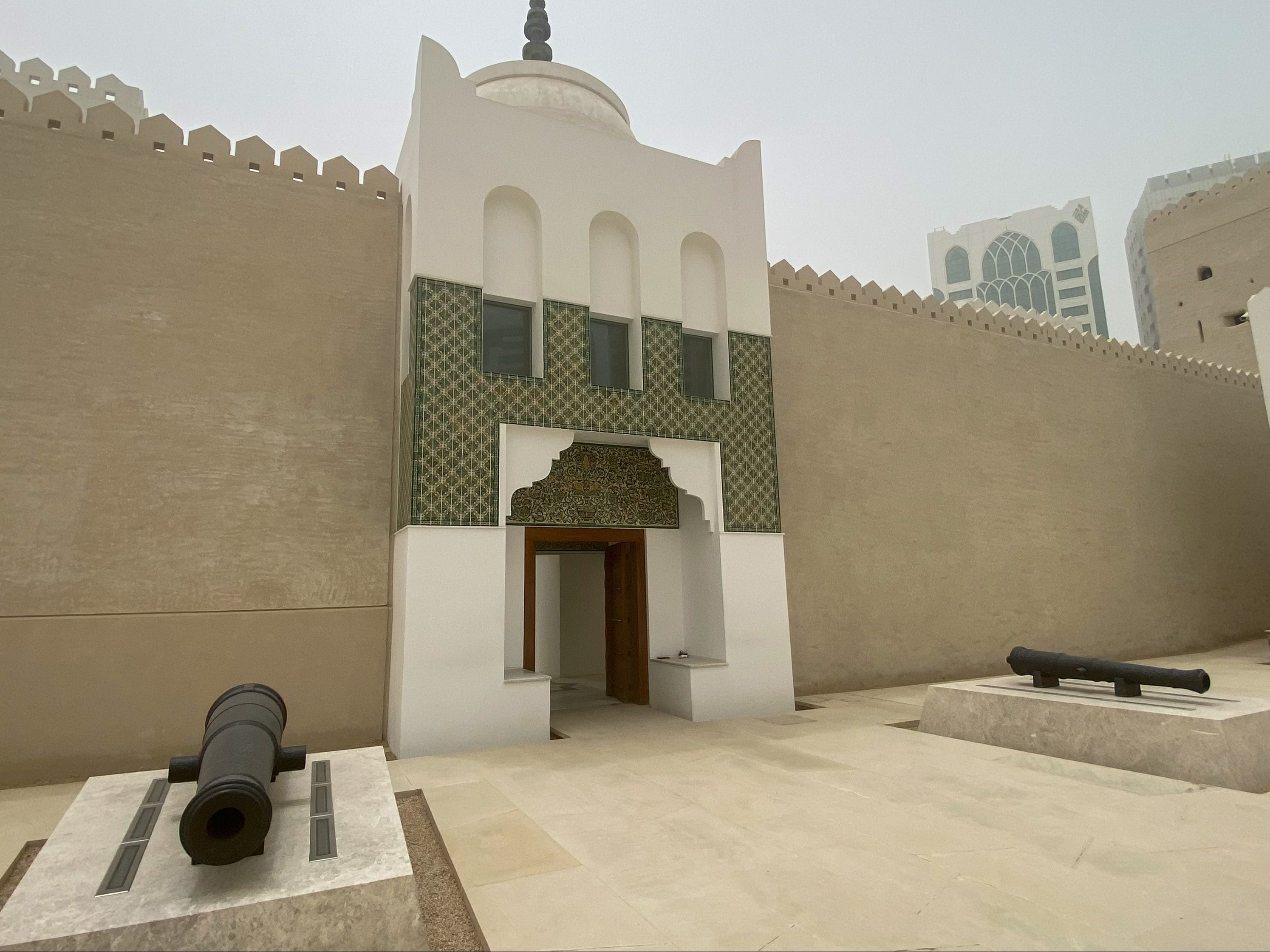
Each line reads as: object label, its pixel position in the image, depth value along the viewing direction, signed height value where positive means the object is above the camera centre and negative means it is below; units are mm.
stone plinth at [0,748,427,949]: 1980 -799
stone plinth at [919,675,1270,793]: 4086 -861
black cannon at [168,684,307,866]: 2127 -526
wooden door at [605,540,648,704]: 7078 -244
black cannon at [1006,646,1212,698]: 4578 -563
